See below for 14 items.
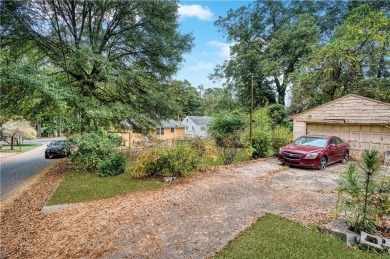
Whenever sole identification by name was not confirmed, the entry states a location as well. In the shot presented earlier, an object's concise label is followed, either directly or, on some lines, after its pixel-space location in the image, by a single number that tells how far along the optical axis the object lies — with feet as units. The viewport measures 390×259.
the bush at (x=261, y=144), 44.73
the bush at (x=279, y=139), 45.89
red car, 33.12
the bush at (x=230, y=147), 40.10
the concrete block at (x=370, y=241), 11.74
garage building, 37.42
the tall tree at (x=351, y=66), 46.98
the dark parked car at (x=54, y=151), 58.39
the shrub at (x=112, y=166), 32.99
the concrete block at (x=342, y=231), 12.68
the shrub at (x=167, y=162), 29.66
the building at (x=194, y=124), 139.85
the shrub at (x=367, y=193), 13.04
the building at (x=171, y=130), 115.24
